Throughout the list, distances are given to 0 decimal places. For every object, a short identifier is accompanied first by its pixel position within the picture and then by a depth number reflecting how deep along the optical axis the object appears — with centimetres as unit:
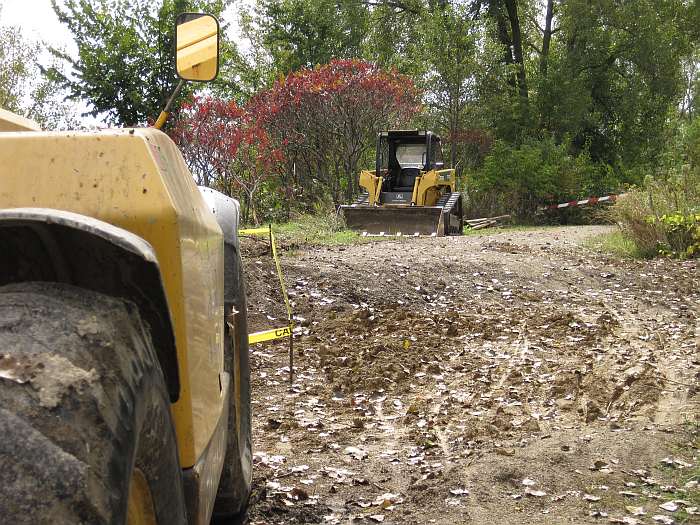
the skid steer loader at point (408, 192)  1783
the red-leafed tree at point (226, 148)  1847
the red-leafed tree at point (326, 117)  2064
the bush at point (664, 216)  1344
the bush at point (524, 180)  2566
